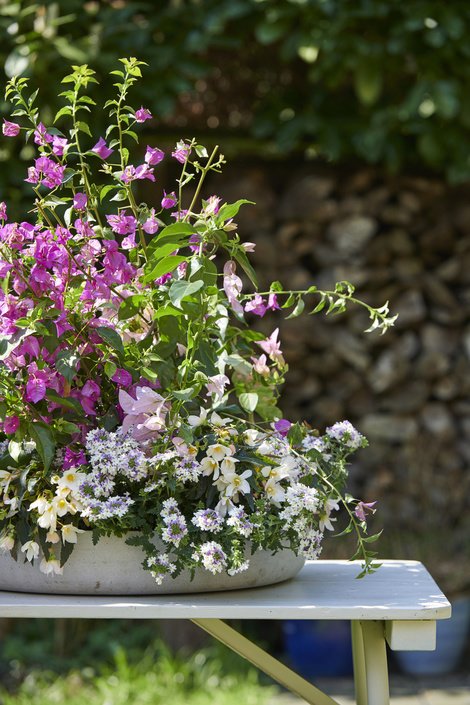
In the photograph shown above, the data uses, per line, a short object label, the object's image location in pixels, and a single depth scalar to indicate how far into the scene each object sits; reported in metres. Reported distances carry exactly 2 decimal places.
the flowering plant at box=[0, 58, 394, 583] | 3.35
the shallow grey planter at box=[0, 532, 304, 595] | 3.37
